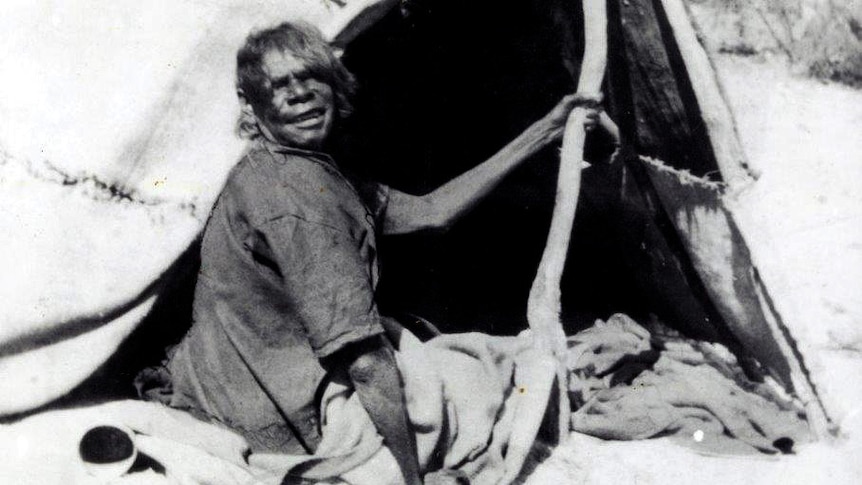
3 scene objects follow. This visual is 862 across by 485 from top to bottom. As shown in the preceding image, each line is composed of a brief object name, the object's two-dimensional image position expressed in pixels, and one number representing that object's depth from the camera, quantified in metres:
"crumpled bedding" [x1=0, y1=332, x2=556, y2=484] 2.01
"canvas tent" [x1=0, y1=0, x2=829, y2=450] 2.26
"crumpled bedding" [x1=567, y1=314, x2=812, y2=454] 2.53
